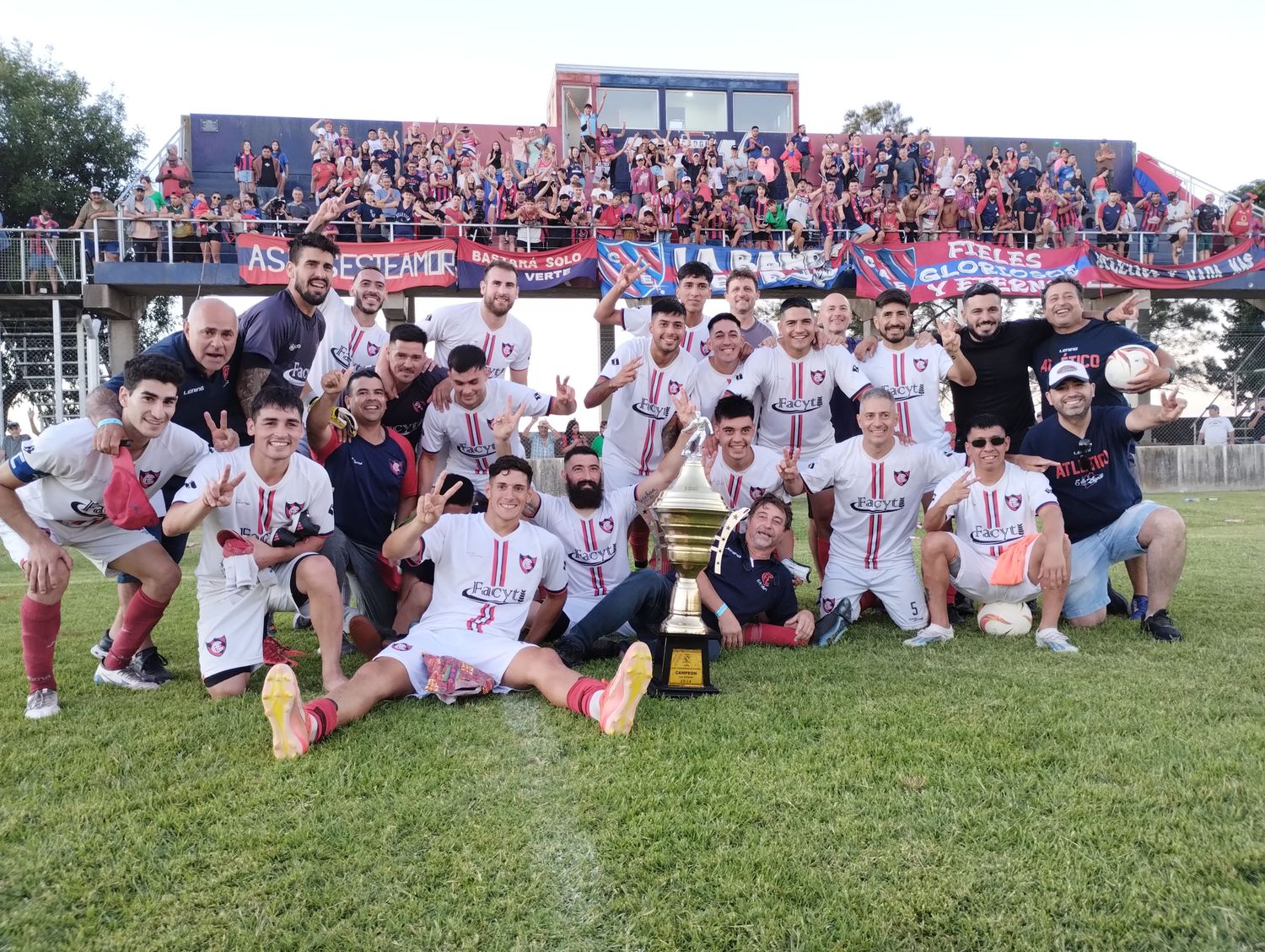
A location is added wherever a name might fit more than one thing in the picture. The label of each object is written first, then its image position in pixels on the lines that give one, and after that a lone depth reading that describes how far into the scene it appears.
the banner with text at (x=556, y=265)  16.31
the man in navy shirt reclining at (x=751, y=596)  4.86
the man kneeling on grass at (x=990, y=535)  5.08
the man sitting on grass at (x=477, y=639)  3.33
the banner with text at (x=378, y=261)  15.43
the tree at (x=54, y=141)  24.94
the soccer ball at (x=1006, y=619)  5.28
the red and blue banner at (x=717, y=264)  15.81
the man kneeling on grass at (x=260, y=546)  4.24
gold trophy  3.88
